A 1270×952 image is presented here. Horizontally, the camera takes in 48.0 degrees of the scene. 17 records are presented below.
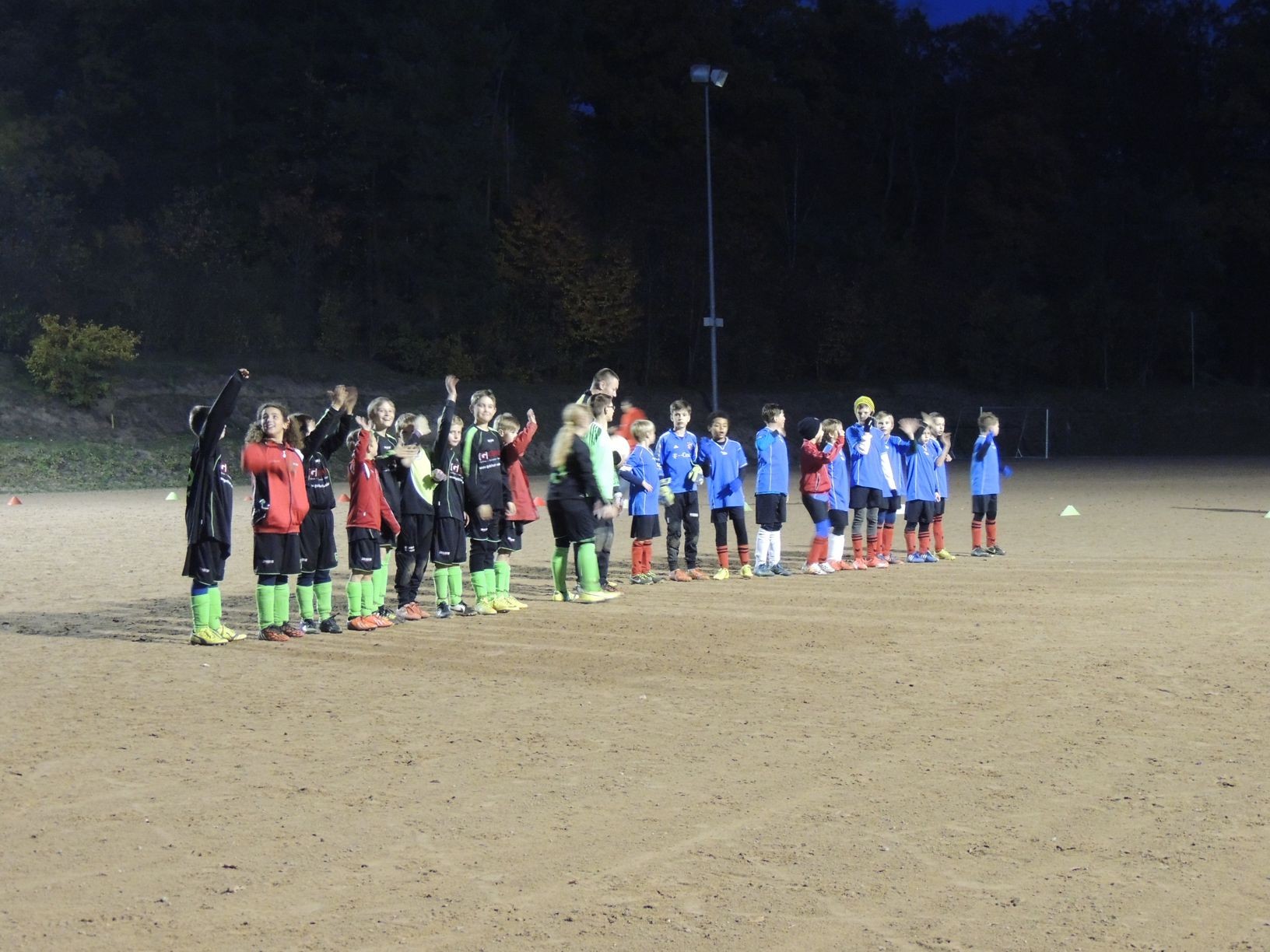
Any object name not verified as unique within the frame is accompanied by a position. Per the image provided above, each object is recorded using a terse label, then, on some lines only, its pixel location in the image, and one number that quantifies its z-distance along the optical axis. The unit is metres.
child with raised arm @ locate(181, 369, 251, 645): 11.00
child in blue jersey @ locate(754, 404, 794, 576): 15.66
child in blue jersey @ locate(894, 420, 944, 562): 16.56
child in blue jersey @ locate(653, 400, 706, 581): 15.63
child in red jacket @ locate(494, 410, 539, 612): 13.03
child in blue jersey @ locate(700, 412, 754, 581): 15.52
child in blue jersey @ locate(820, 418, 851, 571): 15.74
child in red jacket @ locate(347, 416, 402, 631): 11.87
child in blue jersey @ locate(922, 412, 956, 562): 16.58
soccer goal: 52.75
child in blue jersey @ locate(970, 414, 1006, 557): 17.14
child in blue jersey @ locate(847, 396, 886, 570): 16.17
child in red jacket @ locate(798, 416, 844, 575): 15.49
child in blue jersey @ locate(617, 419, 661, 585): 15.05
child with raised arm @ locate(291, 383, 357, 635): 11.49
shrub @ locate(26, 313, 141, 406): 39.88
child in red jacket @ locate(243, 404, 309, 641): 11.12
